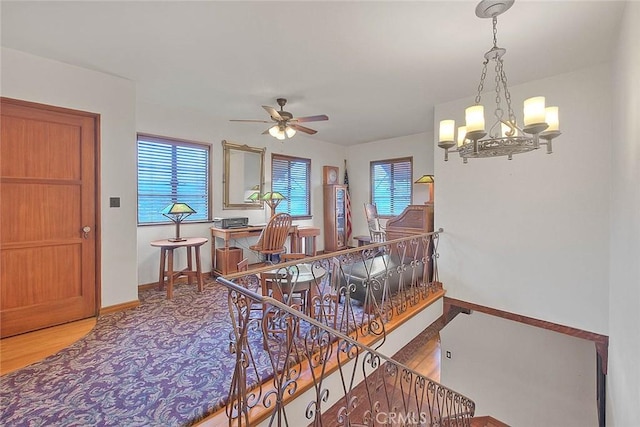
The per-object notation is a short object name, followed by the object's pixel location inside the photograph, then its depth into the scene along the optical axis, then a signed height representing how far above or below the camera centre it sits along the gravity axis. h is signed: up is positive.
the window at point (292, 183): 5.77 +0.60
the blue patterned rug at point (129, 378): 1.66 -1.15
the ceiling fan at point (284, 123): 3.58 +1.15
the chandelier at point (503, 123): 1.76 +0.55
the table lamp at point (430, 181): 4.66 +0.48
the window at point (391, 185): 6.22 +0.59
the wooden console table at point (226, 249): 4.40 -0.61
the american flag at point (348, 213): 6.77 -0.06
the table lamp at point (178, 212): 3.83 -0.01
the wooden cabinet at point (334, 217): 6.52 -0.15
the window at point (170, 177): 4.09 +0.53
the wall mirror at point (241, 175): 4.90 +0.65
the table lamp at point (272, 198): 4.98 +0.23
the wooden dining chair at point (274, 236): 3.85 -0.34
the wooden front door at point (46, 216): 2.60 -0.04
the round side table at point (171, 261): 3.59 -0.68
